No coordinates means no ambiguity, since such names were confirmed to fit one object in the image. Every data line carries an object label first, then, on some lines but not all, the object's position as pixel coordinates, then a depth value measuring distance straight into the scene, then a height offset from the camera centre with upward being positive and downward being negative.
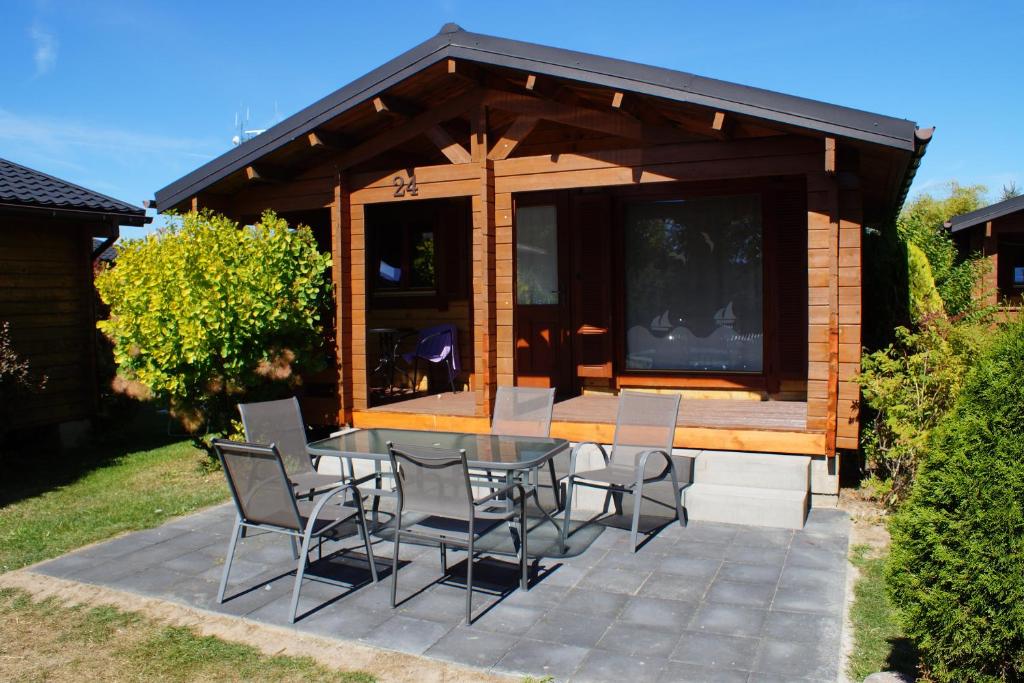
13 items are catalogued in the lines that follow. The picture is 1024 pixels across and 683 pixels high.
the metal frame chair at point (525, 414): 6.19 -0.77
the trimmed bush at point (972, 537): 2.93 -0.84
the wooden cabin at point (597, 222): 6.41 +0.93
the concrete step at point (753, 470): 6.31 -1.25
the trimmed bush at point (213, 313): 7.52 +0.02
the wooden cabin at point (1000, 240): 14.44 +1.31
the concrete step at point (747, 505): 5.98 -1.44
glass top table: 4.94 -0.89
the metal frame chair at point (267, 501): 4.39 -1.03
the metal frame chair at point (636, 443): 5.74 -0.97
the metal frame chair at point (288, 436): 5.56 -0.85
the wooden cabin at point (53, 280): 9.28 +0.43
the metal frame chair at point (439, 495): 4.32 -0.98
